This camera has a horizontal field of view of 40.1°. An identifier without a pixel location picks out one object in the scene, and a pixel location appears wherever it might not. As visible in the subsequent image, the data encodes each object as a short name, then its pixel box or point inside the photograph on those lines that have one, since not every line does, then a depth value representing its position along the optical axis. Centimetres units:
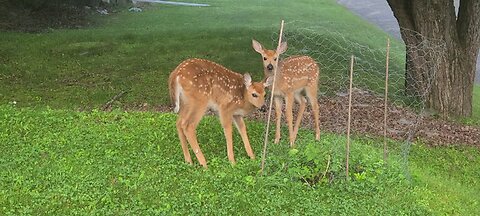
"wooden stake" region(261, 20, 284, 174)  585
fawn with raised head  689
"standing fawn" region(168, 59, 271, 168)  615
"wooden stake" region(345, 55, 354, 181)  579
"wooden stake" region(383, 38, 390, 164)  657
